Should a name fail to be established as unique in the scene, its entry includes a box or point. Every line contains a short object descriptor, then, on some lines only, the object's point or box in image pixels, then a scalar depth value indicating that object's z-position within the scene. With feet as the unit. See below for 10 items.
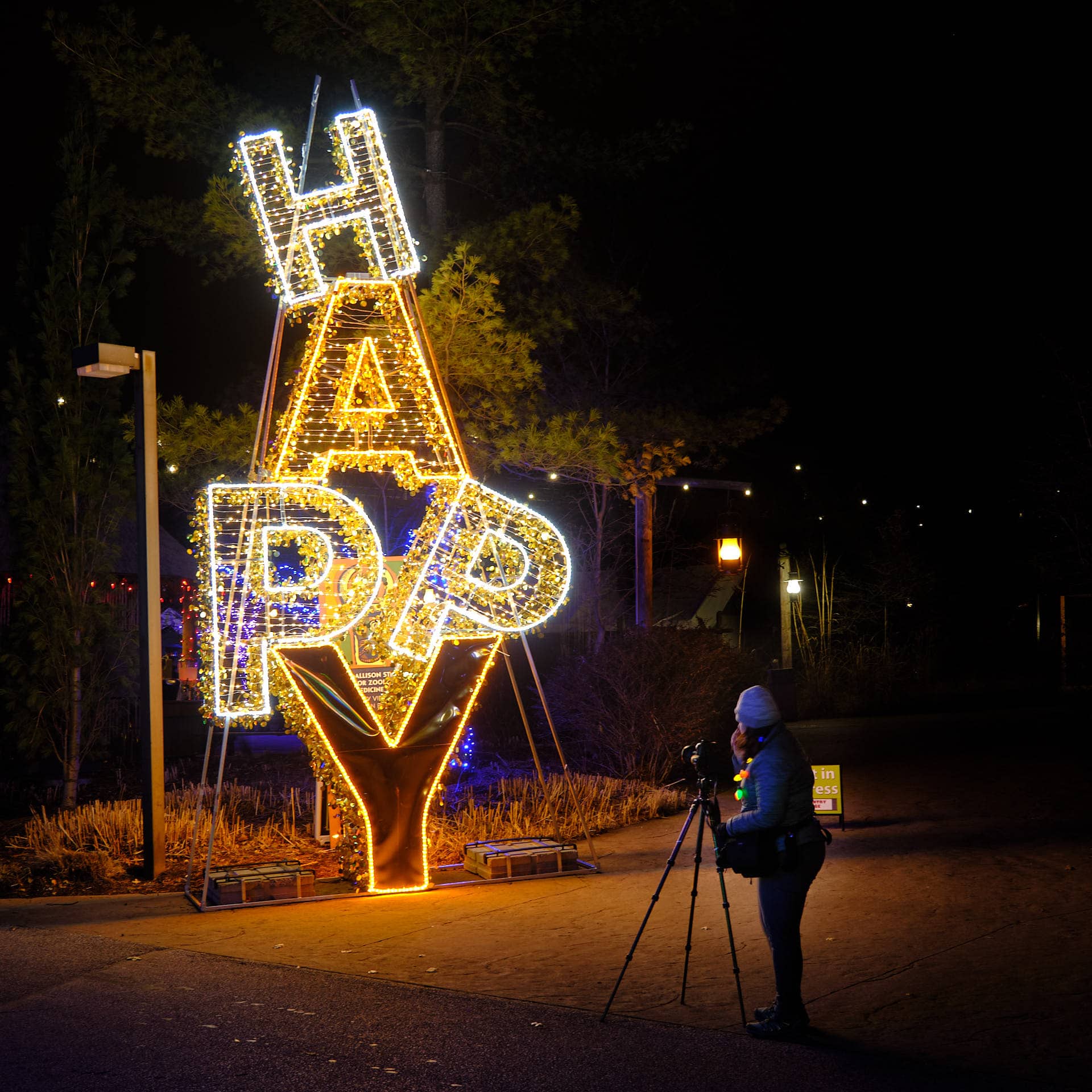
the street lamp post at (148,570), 30.45
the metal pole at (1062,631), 78.33
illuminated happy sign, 29.19
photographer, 17.58
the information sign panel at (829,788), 33.73
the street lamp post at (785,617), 69.67
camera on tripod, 19.03
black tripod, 18.52
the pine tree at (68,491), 39.78
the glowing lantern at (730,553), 63.21
